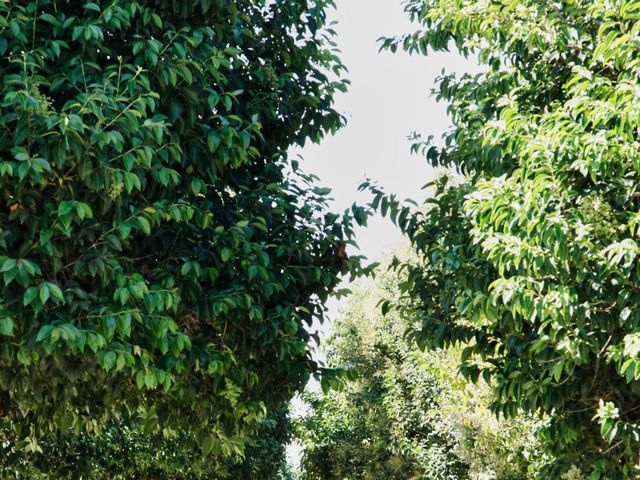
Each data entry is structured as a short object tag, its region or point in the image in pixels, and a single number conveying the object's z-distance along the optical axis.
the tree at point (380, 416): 23.75
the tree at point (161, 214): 6.35
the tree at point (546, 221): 7.31
